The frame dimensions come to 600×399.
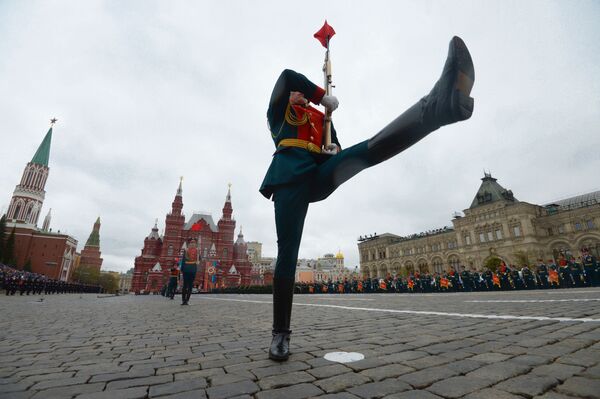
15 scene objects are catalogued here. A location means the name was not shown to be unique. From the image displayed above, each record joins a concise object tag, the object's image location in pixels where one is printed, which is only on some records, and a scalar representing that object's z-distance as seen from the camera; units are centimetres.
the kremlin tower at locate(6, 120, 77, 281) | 7338
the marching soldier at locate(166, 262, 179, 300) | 1483
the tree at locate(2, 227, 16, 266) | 6240
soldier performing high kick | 168
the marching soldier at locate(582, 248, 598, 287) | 1695
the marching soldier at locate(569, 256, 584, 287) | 1756
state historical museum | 6494
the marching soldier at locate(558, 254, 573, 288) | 1795
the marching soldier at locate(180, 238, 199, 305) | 1059
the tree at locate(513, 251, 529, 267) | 4502
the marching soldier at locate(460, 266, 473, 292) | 2152
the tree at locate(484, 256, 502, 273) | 4359
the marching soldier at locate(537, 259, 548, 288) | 1861
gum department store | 4622
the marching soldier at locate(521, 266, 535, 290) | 1909
